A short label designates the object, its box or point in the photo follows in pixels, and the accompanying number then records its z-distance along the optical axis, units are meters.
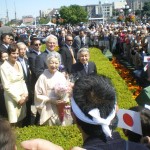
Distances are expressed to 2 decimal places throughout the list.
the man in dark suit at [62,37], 10.95
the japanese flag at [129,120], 1.86
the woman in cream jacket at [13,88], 3.73
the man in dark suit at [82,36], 11.66
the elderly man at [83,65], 4.40
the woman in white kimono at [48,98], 3.46
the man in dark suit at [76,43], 9.70
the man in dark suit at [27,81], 4.30
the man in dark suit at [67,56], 5.97
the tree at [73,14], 50.64
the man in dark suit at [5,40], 5.42
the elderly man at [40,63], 4.45
